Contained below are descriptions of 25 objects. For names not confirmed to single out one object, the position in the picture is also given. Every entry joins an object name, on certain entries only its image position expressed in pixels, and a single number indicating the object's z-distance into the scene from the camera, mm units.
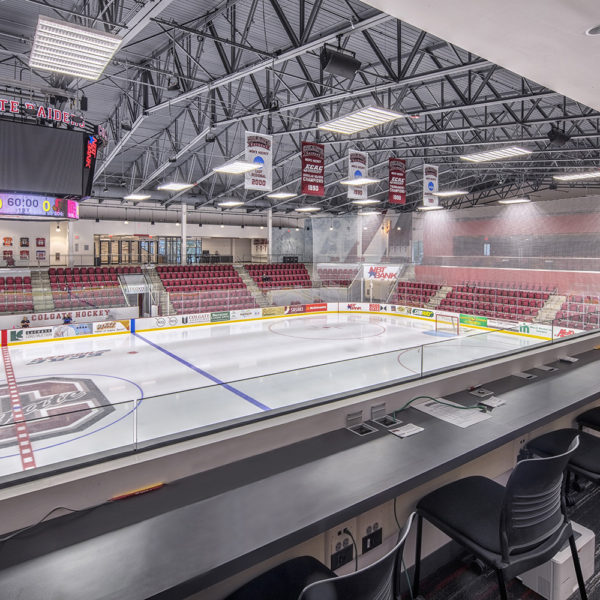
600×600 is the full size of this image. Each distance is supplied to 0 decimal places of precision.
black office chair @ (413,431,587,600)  2086
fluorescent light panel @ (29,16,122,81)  5547
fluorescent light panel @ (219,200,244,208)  25922
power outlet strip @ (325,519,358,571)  2521
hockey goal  16330
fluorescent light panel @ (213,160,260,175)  11836
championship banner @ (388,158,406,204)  15844
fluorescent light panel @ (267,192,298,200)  19875
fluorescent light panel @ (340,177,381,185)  14070
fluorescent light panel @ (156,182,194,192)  16781
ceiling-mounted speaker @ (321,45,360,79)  7977
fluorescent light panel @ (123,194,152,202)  21322
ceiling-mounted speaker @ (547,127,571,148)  12977
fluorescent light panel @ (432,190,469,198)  18600
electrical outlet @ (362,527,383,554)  2693
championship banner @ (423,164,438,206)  16453
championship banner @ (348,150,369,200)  13625
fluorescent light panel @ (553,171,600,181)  14656
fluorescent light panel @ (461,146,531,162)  10891
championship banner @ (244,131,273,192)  11562
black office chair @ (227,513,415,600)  1451
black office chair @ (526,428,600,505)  3135
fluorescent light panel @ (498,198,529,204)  22762
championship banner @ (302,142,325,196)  12617
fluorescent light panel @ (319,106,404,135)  8195
